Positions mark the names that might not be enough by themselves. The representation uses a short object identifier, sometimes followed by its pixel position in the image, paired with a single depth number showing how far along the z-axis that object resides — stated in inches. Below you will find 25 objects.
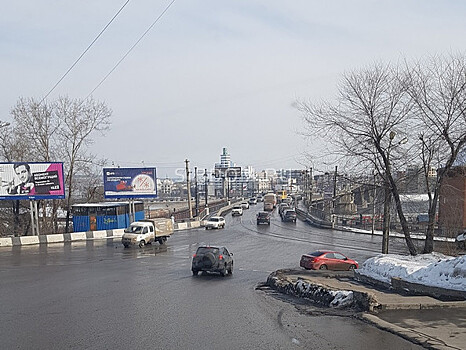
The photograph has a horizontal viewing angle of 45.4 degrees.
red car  1102.4
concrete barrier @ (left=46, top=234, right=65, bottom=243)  1923.0
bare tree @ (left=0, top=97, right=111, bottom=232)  2407.7
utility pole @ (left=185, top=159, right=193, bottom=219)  2894.9
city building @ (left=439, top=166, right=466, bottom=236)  1396.4
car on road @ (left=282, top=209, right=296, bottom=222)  3061.0
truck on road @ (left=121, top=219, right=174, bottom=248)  1652.3
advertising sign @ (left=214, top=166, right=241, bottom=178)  6228.3
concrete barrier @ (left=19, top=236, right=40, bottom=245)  1835.6
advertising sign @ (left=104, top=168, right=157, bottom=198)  2361.0
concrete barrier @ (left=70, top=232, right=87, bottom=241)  2018.3
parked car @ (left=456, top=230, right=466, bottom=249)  1118.2
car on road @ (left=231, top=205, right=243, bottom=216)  3656.5
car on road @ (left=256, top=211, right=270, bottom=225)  2805.1
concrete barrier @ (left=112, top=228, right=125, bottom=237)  2174.0
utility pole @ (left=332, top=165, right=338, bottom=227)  2689.5
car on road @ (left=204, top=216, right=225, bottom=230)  2541.8
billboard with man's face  1891.0
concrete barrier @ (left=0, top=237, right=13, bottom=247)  1787.6
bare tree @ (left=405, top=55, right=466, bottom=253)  924.0
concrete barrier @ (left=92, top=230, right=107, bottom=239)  2111.2
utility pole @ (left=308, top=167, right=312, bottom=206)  3860.2
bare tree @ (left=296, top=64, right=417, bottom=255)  991.0
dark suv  994.1
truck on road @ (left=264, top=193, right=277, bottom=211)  4303.6
